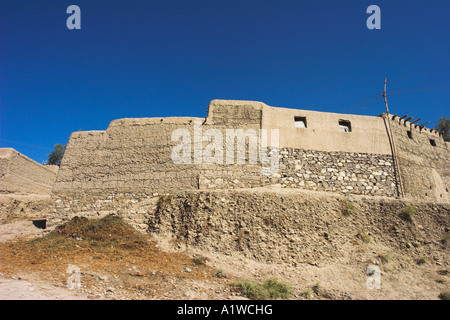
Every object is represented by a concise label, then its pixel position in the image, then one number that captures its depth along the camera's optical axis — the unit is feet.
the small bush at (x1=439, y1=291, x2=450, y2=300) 28.39
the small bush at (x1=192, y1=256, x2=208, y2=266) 30.01
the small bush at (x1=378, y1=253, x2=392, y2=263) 33.72
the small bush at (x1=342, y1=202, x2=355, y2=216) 38.03
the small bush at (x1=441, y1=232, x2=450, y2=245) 37.42
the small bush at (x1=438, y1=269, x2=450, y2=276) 33.36
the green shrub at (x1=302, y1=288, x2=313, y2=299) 26.51
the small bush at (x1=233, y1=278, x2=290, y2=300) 24.96
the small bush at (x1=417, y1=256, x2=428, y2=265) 34.58
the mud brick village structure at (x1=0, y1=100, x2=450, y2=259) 36.06
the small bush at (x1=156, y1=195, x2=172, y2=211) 37.17
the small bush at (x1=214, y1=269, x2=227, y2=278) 28.27
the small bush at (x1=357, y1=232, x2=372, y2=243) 36.01
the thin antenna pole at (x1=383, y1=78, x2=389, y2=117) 50.75
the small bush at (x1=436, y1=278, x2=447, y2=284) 31.48
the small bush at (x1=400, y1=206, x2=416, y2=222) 39.06
